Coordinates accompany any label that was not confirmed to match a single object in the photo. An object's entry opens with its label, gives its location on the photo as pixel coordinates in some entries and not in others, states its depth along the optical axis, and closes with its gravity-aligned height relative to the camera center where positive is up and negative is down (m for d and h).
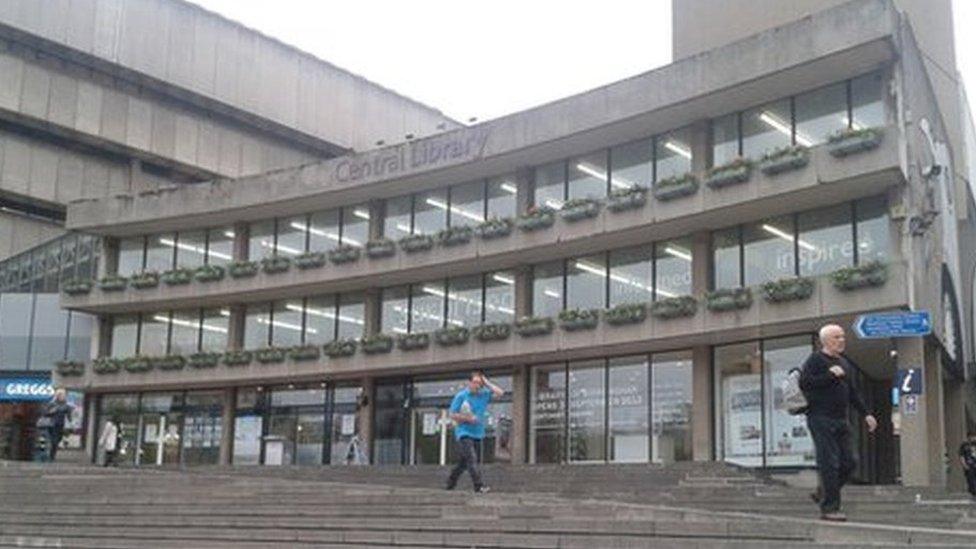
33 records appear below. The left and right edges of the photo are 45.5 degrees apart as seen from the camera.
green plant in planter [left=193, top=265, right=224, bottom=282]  34.44 +5.20
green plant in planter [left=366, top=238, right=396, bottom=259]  31.11 +5.49
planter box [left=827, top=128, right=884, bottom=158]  22.11 +6.16
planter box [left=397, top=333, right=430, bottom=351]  29.98 +2.92
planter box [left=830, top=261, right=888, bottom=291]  21.70 +3.54
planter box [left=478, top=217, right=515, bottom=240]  28.70 +5.65
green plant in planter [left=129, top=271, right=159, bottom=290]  35.50 +5.11
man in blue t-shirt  15.37 +0.47
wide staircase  10.60 -0.62
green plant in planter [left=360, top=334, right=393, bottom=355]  30.69 +2.91
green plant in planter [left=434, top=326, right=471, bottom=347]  29.17 +3.02
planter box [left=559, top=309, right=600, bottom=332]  26.62 +3.21
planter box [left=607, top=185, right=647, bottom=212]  26.09 +5.86
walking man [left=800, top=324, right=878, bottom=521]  9.86 +0.47
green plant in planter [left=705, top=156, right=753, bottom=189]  24.20 +6.02
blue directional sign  19.28 +2.35
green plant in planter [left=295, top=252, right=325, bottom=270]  32.56 +5.36
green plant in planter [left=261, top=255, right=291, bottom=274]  33.28 +5.34
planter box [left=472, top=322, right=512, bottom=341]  28.31 +3.06
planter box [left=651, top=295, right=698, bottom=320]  24.81 +3.29
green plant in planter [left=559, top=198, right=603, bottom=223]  26.95 +5.79
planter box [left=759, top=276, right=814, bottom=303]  22.78 +3.43
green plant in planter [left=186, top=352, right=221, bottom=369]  33.88 +2.61
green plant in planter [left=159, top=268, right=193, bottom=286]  34.97 +5.17
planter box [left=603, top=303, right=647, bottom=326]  25.70 +3.23
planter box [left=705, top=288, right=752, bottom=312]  23.83 +3.36
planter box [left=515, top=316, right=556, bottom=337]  27.52 +3.13
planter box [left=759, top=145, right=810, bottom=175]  23.19 +6.07
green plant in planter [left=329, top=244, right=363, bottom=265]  31.88 +5.45
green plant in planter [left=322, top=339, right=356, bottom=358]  31.39 +2.83
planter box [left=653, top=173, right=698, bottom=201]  25.16 +5.93
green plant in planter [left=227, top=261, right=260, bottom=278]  33.84 +5.27
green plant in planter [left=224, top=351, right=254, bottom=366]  33.22 +2.64
